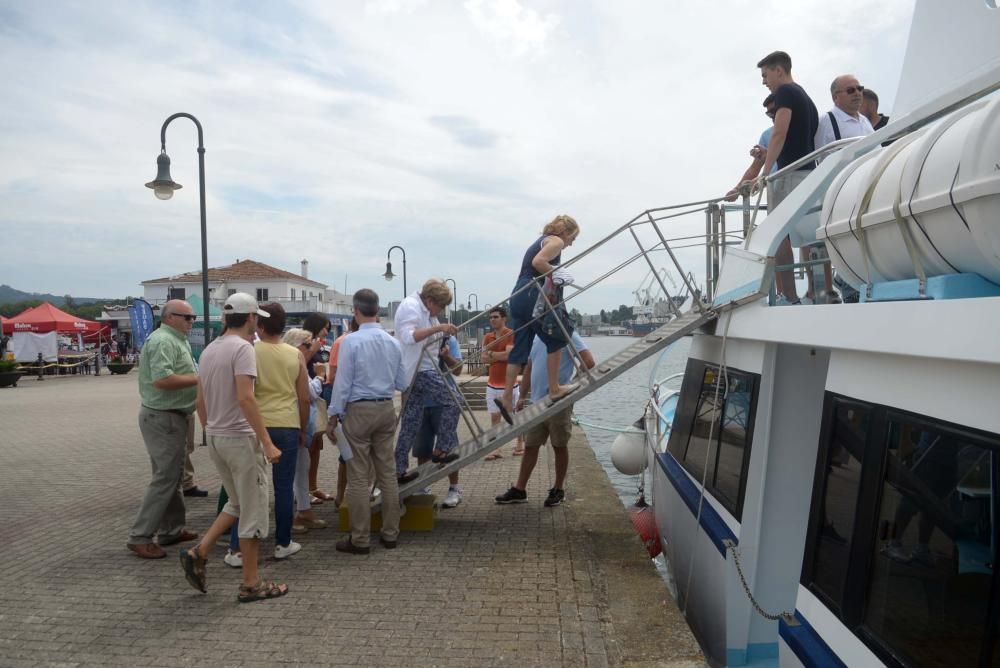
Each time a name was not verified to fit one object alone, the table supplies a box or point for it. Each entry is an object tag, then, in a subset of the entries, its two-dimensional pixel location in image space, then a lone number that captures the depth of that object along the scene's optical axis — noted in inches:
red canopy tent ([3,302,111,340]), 1170.0
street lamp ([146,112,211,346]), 425.1
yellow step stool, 243.9
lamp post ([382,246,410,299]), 1107.3
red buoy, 281.5
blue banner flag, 724.0
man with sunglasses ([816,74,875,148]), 222.5
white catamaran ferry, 88.6
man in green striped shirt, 214.5
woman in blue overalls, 243.8
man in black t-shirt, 213.5
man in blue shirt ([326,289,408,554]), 213.8
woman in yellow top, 201.6
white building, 2903.5
